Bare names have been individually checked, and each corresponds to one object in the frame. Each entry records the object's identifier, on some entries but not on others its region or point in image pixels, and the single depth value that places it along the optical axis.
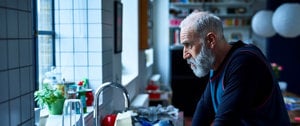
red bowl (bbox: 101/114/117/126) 2.47
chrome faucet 1.88
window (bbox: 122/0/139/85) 4.36
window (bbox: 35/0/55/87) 2.48
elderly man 1.48
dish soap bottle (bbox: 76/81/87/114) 2.37
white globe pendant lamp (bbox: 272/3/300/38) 4.59
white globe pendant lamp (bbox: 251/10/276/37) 5.55
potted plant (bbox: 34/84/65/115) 2.19
